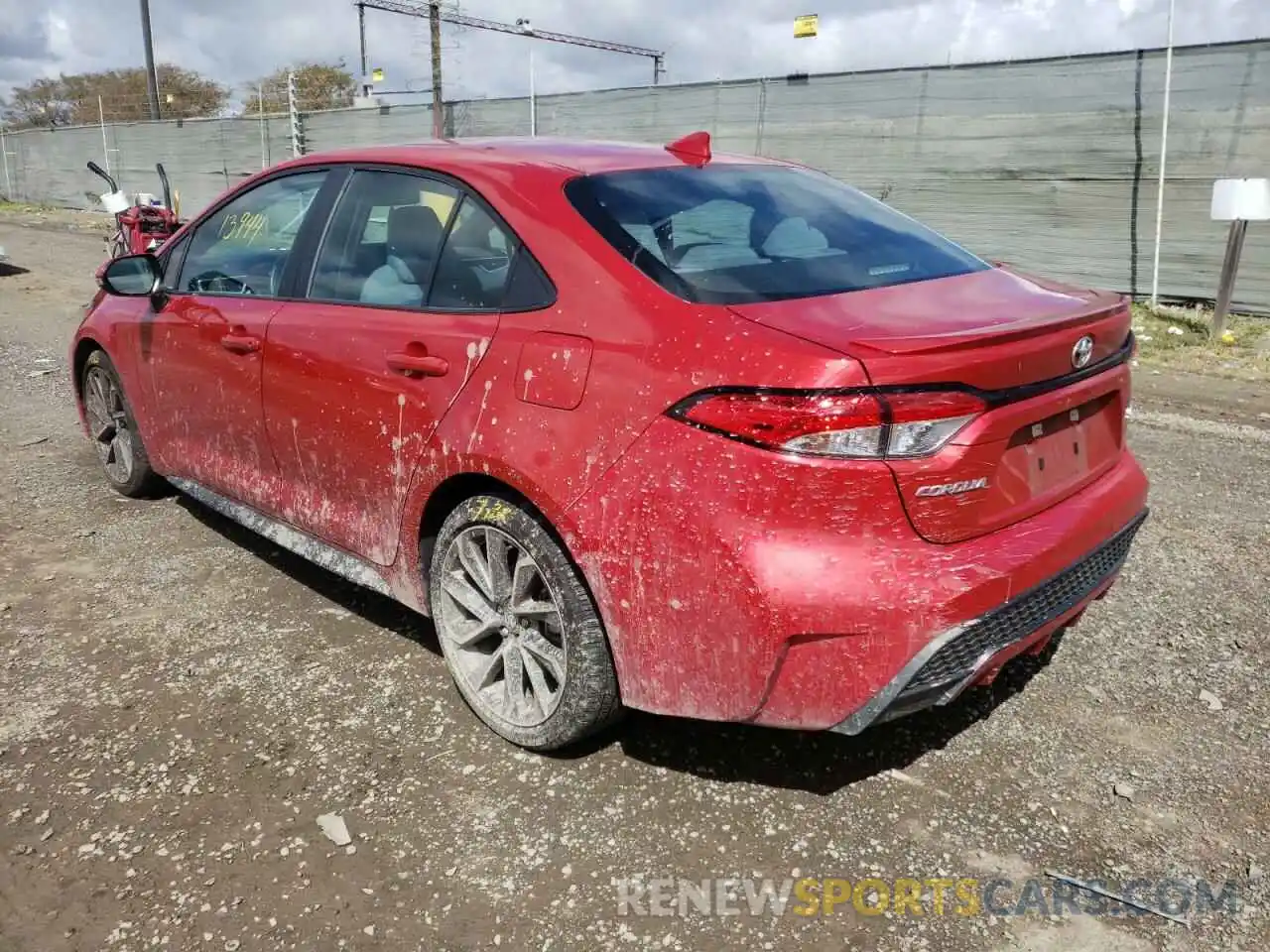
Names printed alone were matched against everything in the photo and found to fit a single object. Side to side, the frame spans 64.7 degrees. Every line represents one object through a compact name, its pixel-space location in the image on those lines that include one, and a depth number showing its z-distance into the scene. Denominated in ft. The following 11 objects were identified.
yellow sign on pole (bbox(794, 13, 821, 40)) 51.11
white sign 26.37
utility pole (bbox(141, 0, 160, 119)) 103.20
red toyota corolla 7.00
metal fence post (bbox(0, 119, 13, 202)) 96.99
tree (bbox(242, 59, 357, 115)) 70.18
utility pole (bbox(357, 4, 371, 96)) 92.02
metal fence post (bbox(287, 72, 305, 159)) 66.28
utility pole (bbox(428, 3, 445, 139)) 59.67
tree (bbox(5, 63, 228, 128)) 127.13
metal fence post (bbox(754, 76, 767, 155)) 42.86
